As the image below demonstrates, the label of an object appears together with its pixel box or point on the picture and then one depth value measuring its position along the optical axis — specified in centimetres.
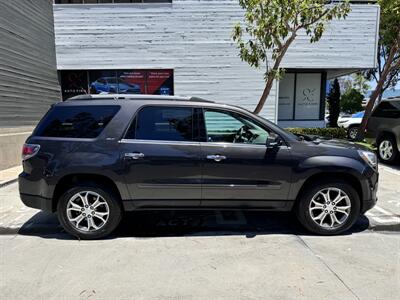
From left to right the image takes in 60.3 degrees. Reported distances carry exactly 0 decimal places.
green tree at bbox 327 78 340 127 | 1740
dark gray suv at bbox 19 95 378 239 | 422
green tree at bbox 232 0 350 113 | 748
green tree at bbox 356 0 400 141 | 979
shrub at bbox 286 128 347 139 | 1235
